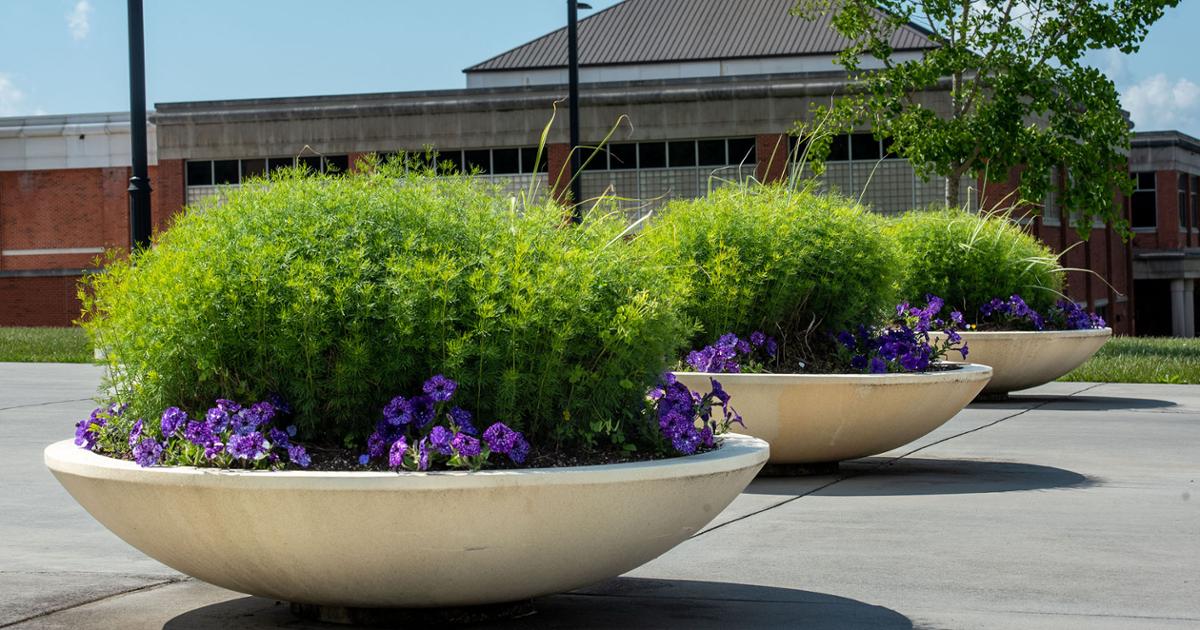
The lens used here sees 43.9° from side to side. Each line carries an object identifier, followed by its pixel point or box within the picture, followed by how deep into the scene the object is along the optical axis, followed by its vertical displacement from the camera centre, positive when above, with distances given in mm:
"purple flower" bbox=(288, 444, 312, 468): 5275 -486
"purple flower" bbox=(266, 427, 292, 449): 5336 -424
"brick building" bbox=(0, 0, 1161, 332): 40562 +5397
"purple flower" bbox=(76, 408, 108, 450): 5941 -440
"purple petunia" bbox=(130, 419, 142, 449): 5531 -414
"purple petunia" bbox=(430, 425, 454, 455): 5121 -426
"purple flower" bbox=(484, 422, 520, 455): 5219 -434
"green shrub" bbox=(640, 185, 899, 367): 9773 +291
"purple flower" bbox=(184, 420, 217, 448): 5340 -405
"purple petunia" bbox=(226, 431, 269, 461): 5227 -445
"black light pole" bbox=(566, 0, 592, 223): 24156 +4110
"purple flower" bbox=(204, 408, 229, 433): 5348 -357
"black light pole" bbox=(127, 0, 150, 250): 13500 +1924
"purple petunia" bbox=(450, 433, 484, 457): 5145 -451
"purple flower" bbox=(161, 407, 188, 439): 5434 -362
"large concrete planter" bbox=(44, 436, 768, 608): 5016 -722
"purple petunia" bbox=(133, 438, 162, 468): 5402 -475
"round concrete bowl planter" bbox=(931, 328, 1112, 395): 15570 -527
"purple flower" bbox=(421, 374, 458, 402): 5312 -257
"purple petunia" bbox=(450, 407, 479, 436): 5285 -372
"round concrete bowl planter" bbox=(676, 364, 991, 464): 9312 -648
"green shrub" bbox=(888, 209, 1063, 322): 15930 +454
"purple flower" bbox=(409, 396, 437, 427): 5328 -337
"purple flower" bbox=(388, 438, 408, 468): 5109 -469
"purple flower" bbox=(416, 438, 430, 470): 5090 -478
